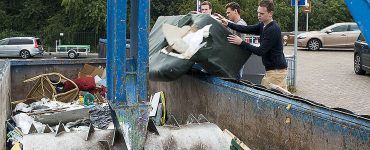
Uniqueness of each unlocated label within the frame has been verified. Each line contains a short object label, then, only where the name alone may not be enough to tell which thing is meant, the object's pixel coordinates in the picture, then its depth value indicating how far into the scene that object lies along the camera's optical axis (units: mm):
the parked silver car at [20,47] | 33688
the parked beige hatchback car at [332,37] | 26875
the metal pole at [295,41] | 12595
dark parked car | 15488
